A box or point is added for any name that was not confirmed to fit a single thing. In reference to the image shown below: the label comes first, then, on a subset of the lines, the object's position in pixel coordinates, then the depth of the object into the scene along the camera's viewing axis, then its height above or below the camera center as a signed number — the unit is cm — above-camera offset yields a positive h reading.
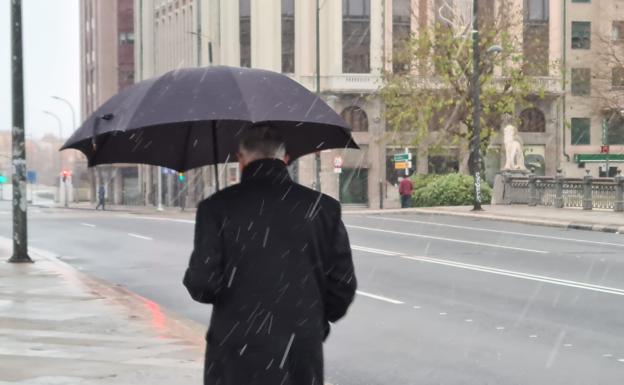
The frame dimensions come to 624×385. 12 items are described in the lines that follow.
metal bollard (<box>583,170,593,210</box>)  3519 -104
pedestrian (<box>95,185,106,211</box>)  6751 -212
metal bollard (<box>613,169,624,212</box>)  3311 -102
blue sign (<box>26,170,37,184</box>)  8191 -93
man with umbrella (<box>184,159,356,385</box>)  434 -50
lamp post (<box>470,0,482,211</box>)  3697 +172
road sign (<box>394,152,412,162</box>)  4947 +34
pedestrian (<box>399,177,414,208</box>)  4494 -122
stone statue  4212 +52
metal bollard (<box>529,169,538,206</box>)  3934 -112
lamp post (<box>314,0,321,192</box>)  4766 -26
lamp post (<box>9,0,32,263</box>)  1738 +86
